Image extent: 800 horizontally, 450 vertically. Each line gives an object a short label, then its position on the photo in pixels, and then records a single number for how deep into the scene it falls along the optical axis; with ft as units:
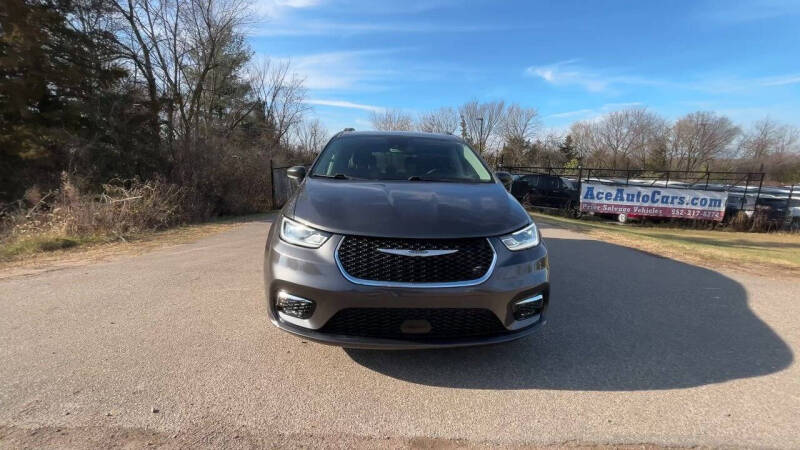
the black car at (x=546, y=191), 57.15
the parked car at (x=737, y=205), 50.63
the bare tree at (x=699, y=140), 178.00
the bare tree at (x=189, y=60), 55.16
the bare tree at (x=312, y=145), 93.89
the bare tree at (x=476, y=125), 147.84
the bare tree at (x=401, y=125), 125.08
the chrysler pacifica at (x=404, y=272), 7.77
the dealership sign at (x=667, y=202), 49.44
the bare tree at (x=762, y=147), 182.50
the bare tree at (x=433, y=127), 136.77
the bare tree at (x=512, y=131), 151.23
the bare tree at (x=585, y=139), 180.24
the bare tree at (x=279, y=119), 91.43
